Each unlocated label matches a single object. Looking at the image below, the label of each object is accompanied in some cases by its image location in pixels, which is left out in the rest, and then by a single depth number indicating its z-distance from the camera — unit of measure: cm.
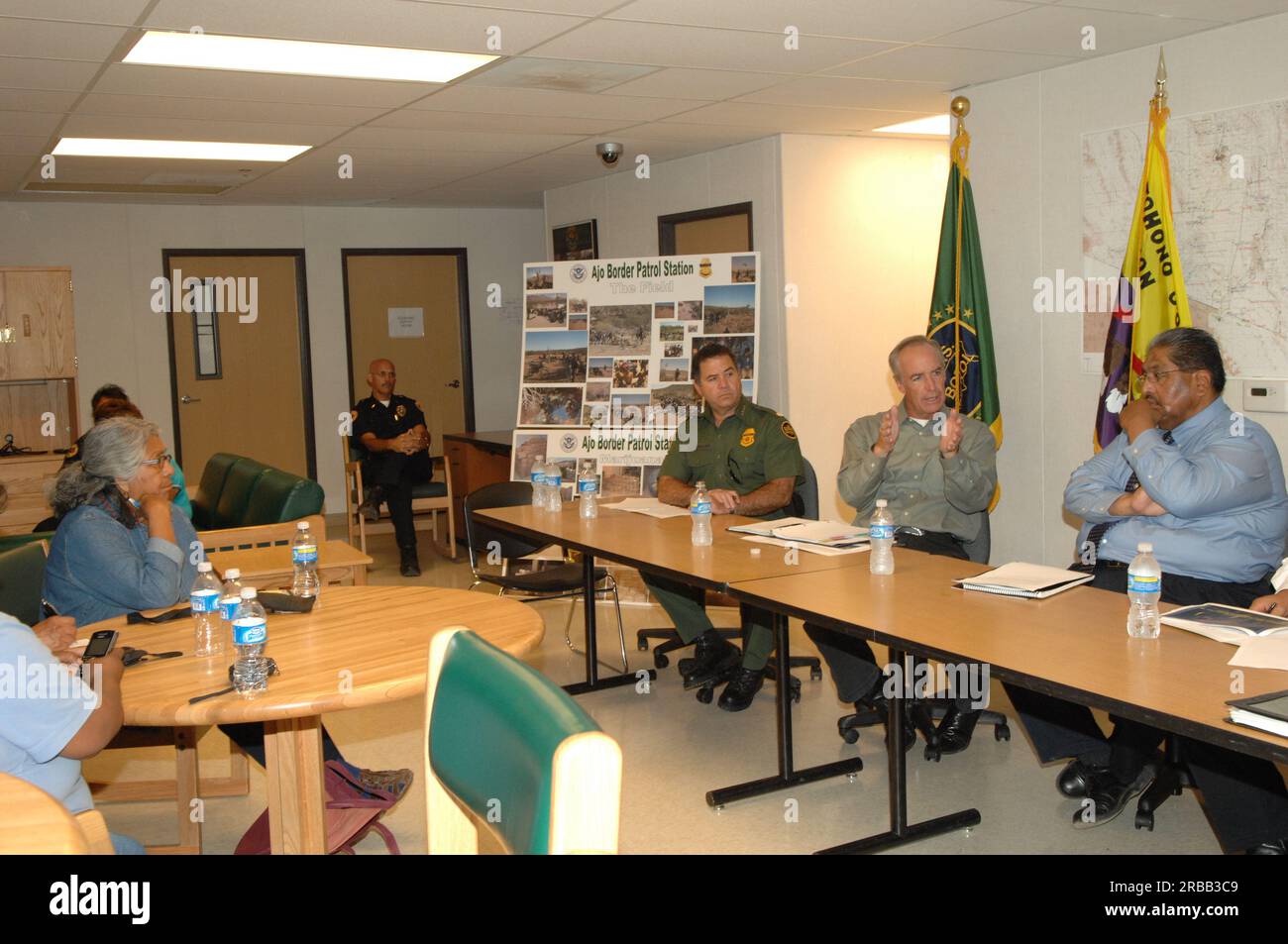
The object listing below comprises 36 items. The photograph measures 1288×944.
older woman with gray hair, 324
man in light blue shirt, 343
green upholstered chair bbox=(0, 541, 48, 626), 345
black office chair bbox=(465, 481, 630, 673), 516
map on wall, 429
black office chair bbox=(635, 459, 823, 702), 497
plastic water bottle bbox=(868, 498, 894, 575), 341
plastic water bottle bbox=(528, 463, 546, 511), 519
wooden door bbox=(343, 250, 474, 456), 1016
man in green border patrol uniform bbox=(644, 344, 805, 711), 479
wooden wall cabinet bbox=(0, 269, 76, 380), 821
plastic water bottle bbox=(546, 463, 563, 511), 508
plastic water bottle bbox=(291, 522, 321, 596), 329
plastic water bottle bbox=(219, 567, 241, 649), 277
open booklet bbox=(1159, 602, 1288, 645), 254
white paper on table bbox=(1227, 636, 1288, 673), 233
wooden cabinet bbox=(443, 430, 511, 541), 848
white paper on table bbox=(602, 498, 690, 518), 478
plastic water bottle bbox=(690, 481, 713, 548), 402
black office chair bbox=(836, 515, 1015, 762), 420
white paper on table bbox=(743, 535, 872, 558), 378
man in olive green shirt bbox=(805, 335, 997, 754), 423
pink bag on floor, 301
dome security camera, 682
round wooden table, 234
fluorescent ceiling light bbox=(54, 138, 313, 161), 641
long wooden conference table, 221
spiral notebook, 305
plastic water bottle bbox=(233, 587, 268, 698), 240
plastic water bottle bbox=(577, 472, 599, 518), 484
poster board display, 681
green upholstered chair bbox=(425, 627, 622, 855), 120
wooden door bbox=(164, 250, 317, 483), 958
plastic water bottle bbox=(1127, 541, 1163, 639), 258
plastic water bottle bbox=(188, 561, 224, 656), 275
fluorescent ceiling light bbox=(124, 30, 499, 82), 433
